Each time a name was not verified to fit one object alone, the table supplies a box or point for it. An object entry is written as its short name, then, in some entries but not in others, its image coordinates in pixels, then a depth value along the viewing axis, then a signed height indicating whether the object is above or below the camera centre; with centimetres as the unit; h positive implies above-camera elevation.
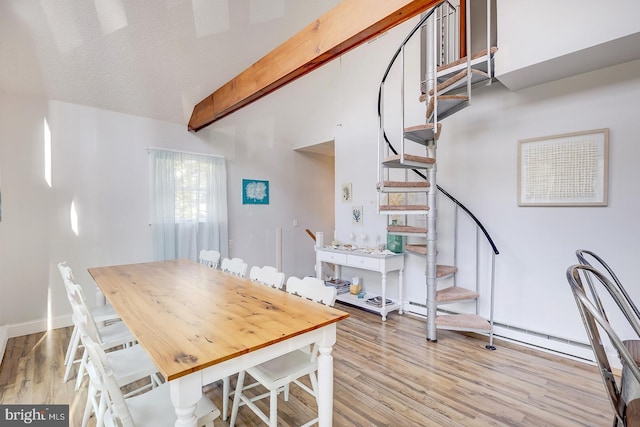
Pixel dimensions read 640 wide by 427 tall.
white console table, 347 -70
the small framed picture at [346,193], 435 +22
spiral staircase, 258 +44
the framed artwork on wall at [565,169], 244 +33
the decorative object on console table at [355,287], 402 -108
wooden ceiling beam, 173 +116
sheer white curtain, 370 +6
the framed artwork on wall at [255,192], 465 +26
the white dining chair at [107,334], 173 -86
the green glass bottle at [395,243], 372 -45
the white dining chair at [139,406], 103 -83
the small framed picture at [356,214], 423 -9
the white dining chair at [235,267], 253 -51
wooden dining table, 106 -55
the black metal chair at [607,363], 97 -55
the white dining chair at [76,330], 214 -83
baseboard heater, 252 -122
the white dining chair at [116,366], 128 -83
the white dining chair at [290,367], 150 -86
